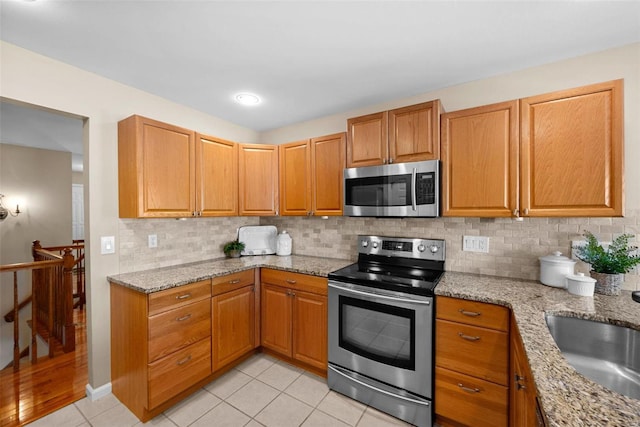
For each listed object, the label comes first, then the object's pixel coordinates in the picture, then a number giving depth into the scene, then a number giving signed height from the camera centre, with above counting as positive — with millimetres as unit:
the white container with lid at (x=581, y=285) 1507 -435
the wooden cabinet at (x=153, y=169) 1970 +343
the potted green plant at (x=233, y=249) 2857 -409
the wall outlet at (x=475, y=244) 2064 -263
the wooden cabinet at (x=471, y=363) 1502 -918
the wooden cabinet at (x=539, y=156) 1475 +345
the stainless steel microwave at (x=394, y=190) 1940 +169
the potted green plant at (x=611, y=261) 1520 -302
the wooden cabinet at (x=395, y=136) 1963 +606
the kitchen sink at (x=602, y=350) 1124 -657
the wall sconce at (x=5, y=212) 3966 +5
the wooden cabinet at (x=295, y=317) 2188 -933
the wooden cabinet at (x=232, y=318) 2156 -926
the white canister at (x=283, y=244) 2988 -375
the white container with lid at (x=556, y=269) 1677 -381
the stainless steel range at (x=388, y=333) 1704 -870
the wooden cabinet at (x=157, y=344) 1751 -950
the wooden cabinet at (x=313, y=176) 2486 +359
